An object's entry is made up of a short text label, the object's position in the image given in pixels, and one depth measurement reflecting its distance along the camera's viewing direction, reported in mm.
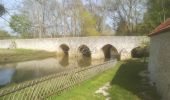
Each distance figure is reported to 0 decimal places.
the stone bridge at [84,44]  36719
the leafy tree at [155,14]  38325
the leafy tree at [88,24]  52556
